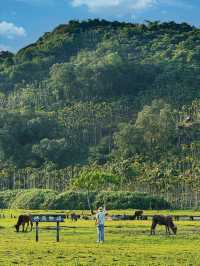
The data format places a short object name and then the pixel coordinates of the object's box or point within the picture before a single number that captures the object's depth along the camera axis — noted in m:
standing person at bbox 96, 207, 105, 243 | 38.62
